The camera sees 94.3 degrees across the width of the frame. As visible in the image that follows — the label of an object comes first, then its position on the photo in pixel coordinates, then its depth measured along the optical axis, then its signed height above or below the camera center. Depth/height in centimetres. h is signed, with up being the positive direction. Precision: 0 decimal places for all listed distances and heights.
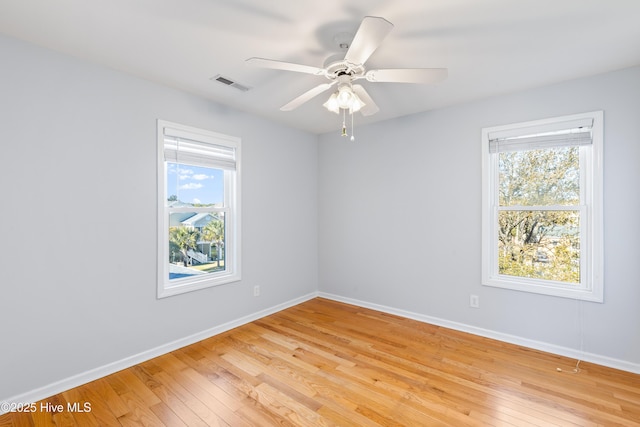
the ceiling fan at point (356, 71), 148 +89
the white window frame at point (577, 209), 252 +0
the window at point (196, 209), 279 +4
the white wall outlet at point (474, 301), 313 -93
